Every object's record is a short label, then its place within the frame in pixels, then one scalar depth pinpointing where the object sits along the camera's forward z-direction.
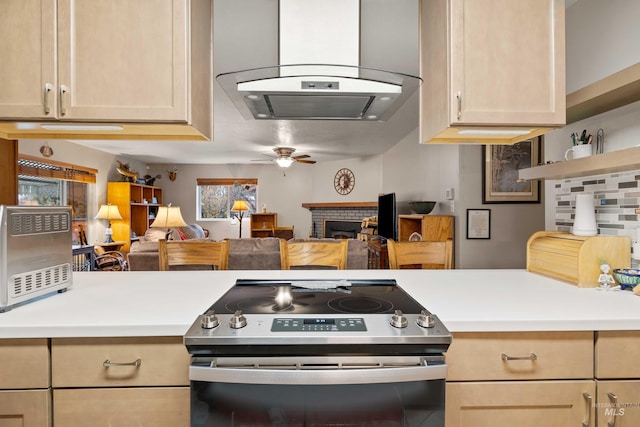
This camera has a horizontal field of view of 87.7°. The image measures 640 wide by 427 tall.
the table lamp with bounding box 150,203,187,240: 4.62
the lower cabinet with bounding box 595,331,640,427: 0.98
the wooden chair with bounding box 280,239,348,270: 1.80
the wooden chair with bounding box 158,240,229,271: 1.81
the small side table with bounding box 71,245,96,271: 4.15
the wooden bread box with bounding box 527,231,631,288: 1.33
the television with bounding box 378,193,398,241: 4.58
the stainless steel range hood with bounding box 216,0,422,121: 1.31
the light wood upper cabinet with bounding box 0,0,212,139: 1.19
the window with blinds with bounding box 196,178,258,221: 7.96
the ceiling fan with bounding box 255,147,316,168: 5.65
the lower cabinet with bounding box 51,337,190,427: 0.94
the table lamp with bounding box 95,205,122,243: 5.45
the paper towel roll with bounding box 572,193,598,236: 1.46
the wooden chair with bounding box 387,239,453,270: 1.84
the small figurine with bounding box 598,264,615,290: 1.29
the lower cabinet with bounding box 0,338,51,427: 0.93
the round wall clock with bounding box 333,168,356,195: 7.03
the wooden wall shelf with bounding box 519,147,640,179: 1.17
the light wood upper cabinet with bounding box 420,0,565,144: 1.26
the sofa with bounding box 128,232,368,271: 3.14
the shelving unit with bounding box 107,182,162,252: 6.07
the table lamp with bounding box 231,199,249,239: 7.26
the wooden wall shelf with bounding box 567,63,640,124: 1.18
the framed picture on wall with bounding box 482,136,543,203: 3.65
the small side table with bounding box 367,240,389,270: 4.51
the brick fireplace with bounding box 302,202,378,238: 6.83
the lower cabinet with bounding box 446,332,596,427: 0.98
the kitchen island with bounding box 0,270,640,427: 0.93
